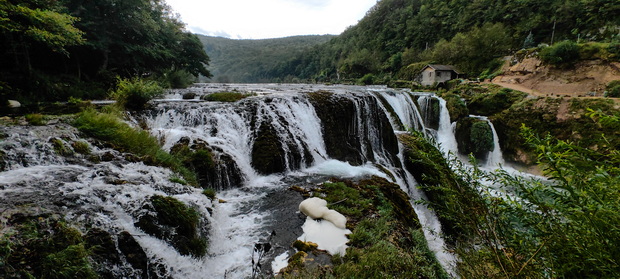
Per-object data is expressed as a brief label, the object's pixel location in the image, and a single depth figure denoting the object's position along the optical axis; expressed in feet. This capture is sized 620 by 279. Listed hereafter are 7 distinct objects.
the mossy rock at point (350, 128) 33.14
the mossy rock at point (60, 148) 14.17
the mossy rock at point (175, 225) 10.84
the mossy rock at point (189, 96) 38.69
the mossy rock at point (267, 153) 24.70
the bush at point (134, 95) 25.41
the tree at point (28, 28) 24.22
